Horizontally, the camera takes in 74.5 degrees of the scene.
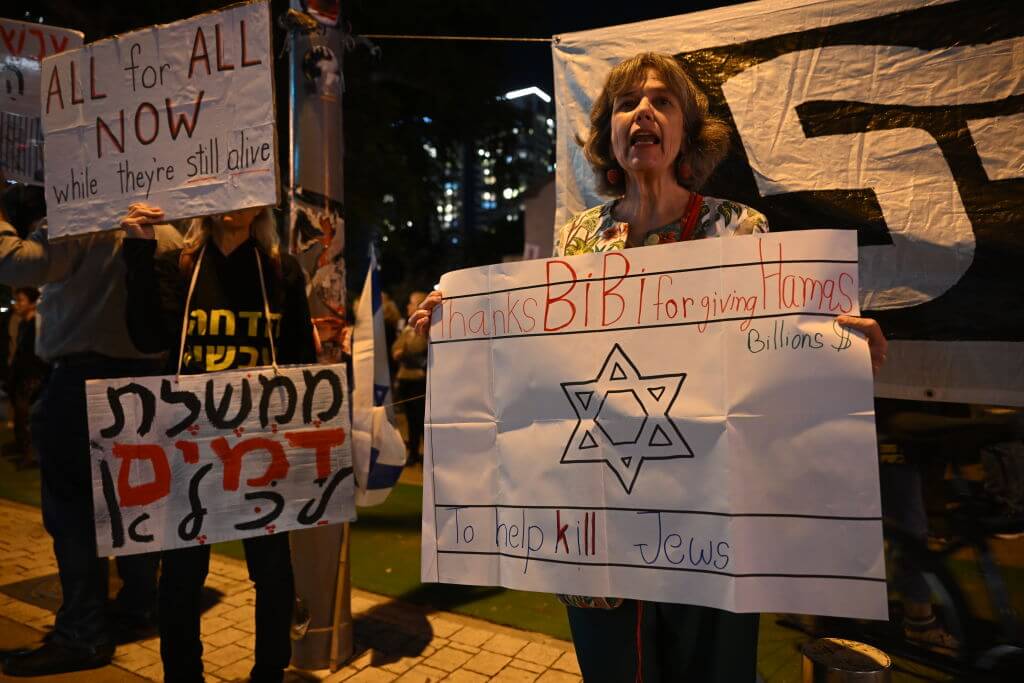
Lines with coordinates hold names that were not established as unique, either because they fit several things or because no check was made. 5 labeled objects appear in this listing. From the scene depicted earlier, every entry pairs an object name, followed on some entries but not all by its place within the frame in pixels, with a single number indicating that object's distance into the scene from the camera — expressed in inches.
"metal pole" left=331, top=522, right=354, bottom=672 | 120.8
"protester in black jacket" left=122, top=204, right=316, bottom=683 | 92.4
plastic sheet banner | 100.6
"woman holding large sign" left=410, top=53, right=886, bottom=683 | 63.0
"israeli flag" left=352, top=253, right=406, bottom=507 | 106.6
